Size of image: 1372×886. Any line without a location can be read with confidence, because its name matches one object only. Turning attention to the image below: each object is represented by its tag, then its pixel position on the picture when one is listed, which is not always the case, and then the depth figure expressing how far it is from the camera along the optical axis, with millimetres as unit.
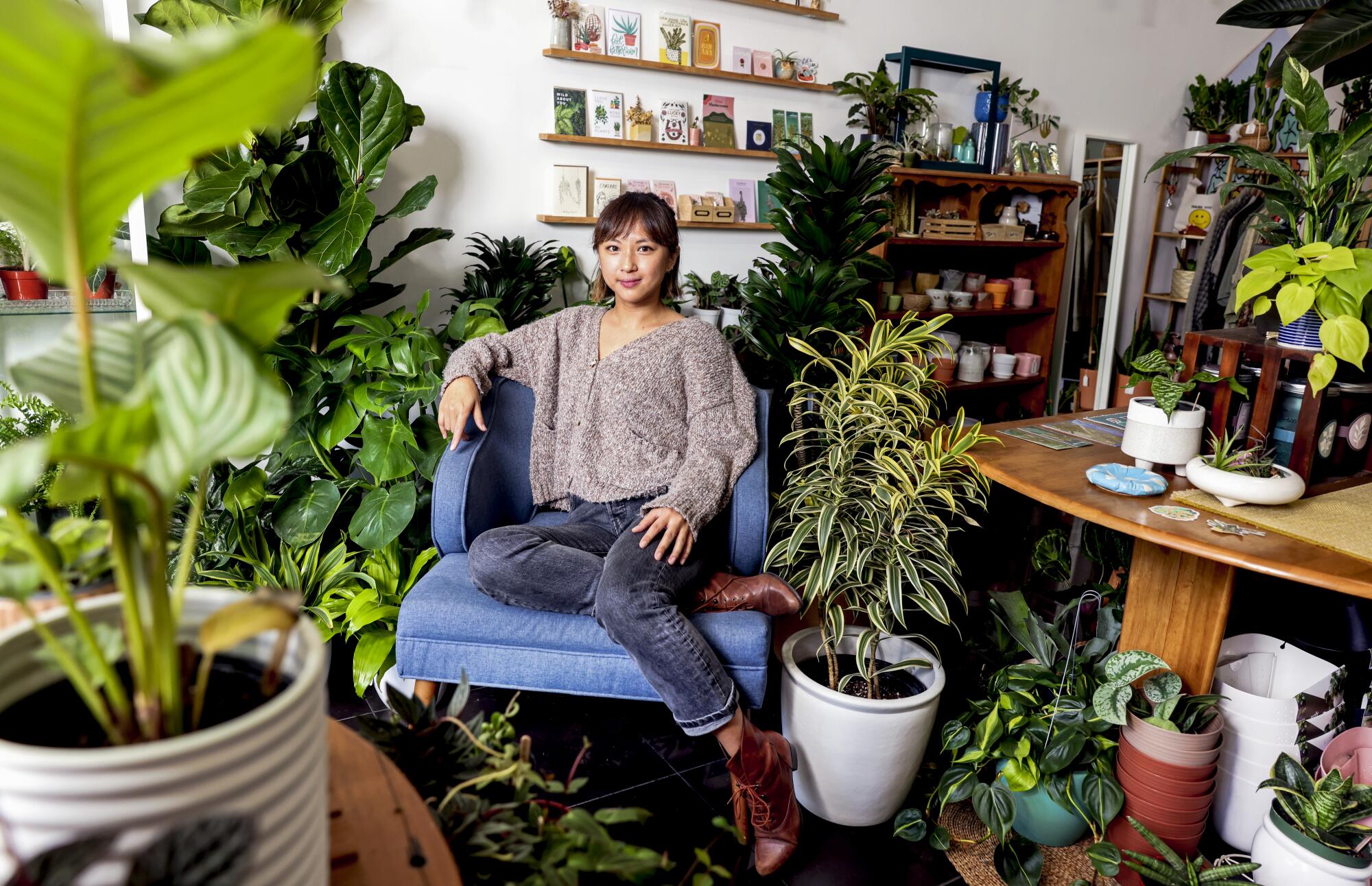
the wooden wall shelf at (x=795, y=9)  3541
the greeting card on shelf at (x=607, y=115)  3281
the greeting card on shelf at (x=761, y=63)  3576
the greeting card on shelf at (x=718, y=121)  3520
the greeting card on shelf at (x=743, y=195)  3652
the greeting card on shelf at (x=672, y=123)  3426
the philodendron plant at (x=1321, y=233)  1661
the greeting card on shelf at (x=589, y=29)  3178
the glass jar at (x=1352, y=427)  1834
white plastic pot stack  1772
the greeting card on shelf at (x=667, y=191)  3471
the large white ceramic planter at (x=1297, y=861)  1521
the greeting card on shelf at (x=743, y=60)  3533
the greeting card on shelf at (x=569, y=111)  3197
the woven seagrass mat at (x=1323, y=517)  1562
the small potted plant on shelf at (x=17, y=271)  2195
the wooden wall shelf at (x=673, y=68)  3131
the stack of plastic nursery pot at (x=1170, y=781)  1725
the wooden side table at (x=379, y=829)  711
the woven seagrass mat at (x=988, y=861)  1853
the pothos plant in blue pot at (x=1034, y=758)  1803
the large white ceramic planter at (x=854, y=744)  1854
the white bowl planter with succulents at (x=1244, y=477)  1702
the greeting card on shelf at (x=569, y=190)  3229
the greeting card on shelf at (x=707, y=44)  3434
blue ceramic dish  1789
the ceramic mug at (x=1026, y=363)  4512
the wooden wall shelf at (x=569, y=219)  3205
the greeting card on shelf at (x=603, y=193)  3326
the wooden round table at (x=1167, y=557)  1552
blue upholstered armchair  1896
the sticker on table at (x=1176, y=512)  1674
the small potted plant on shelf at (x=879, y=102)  3727
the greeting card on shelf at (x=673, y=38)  3354
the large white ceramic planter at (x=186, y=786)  459
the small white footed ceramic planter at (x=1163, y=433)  1856
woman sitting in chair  1808
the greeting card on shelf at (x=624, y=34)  3242
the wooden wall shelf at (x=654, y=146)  3209
